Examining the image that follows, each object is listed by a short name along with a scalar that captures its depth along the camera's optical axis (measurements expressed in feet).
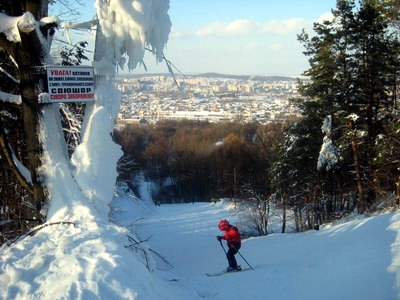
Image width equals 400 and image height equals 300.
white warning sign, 13.21
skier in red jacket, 31.37
